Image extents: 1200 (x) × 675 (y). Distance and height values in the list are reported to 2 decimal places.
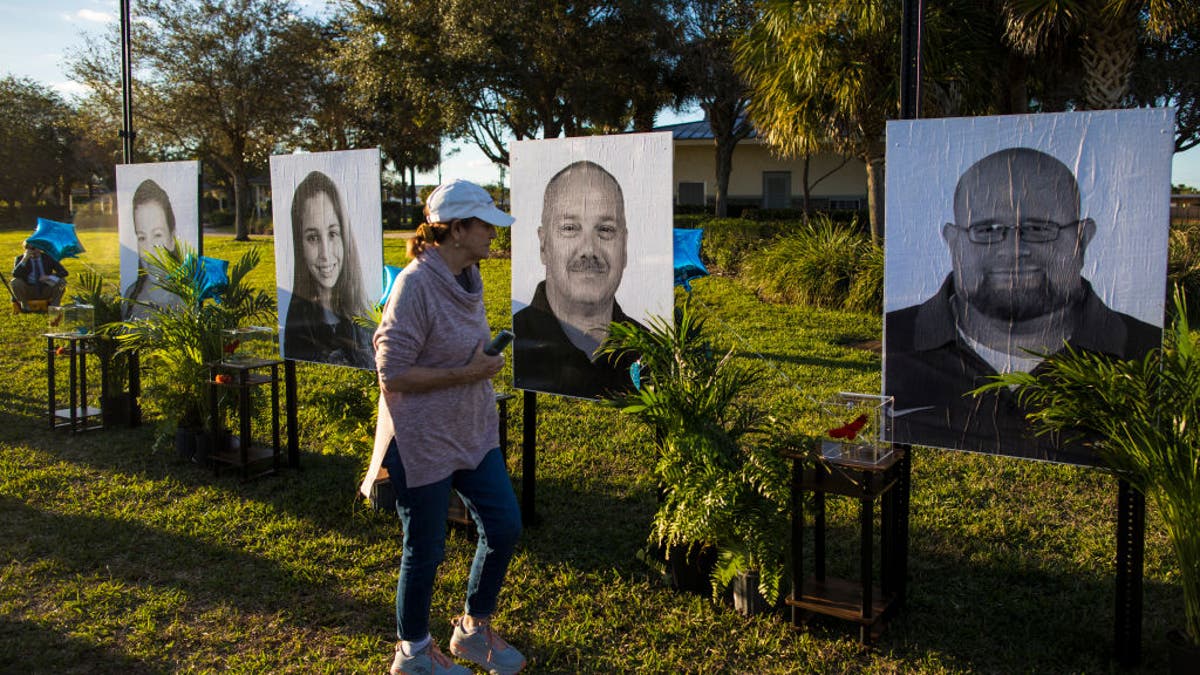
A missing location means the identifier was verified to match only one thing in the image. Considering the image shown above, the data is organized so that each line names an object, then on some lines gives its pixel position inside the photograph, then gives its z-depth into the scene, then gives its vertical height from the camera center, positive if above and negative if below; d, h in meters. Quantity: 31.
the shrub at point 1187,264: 11.57 +0.38
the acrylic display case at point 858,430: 3.72 -0.55
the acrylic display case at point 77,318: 7.35 -0.22
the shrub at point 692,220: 20.48 +1.59
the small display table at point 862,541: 3.67 -1.02
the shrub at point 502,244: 23.66 +1.19
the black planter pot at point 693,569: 4.18 -1.22
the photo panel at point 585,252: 4.48 +0.20
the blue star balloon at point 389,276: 5.47 +0.09
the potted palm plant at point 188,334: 6.23 -0.29
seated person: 13.59 +0.16
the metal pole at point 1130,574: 3.46 -1.02
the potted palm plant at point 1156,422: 3.18 -0.45
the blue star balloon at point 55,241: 13.74 +0.72
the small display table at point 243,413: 5.91 -0.77
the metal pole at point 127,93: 8.05 +1.68
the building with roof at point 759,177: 27.53 +3.44
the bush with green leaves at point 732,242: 16.62 +0.90
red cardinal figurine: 3.69 -0.53
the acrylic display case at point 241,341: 6.18 -0.34
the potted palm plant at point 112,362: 7.26 -0.55
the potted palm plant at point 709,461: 3.82 -0.70
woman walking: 3.10 -0.39
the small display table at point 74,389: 7.11 -0.74
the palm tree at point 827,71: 11.54 +2.78
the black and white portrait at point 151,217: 7.06 +0.57
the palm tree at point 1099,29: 10.86 +3.21
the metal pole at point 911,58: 3.98 +0.98
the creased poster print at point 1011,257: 3.42 +0.14
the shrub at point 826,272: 12.38 +0.28
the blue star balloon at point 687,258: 9.57 +0.35
